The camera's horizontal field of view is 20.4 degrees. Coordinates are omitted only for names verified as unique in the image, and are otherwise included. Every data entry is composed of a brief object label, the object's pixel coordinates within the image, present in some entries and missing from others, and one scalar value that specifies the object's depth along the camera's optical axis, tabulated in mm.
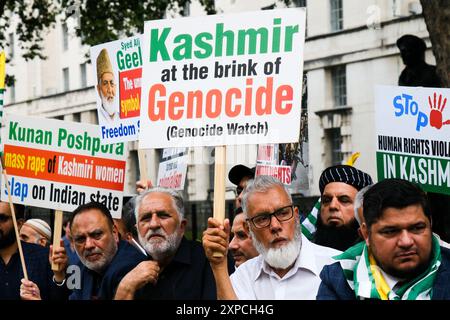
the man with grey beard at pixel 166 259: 6621
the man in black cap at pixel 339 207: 7770
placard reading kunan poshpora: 9312
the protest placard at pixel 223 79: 6395
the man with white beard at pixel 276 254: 6137
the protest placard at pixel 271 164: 10266
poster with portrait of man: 9375
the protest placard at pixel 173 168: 10391
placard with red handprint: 8094
